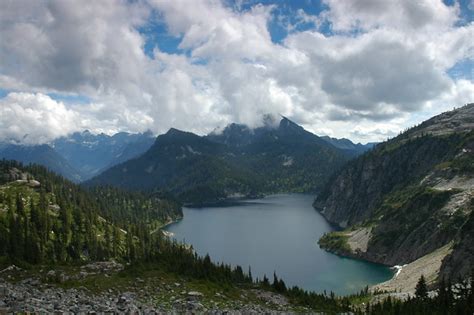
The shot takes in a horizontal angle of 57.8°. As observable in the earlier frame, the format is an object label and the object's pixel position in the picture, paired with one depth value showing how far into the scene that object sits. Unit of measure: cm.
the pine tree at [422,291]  9625
